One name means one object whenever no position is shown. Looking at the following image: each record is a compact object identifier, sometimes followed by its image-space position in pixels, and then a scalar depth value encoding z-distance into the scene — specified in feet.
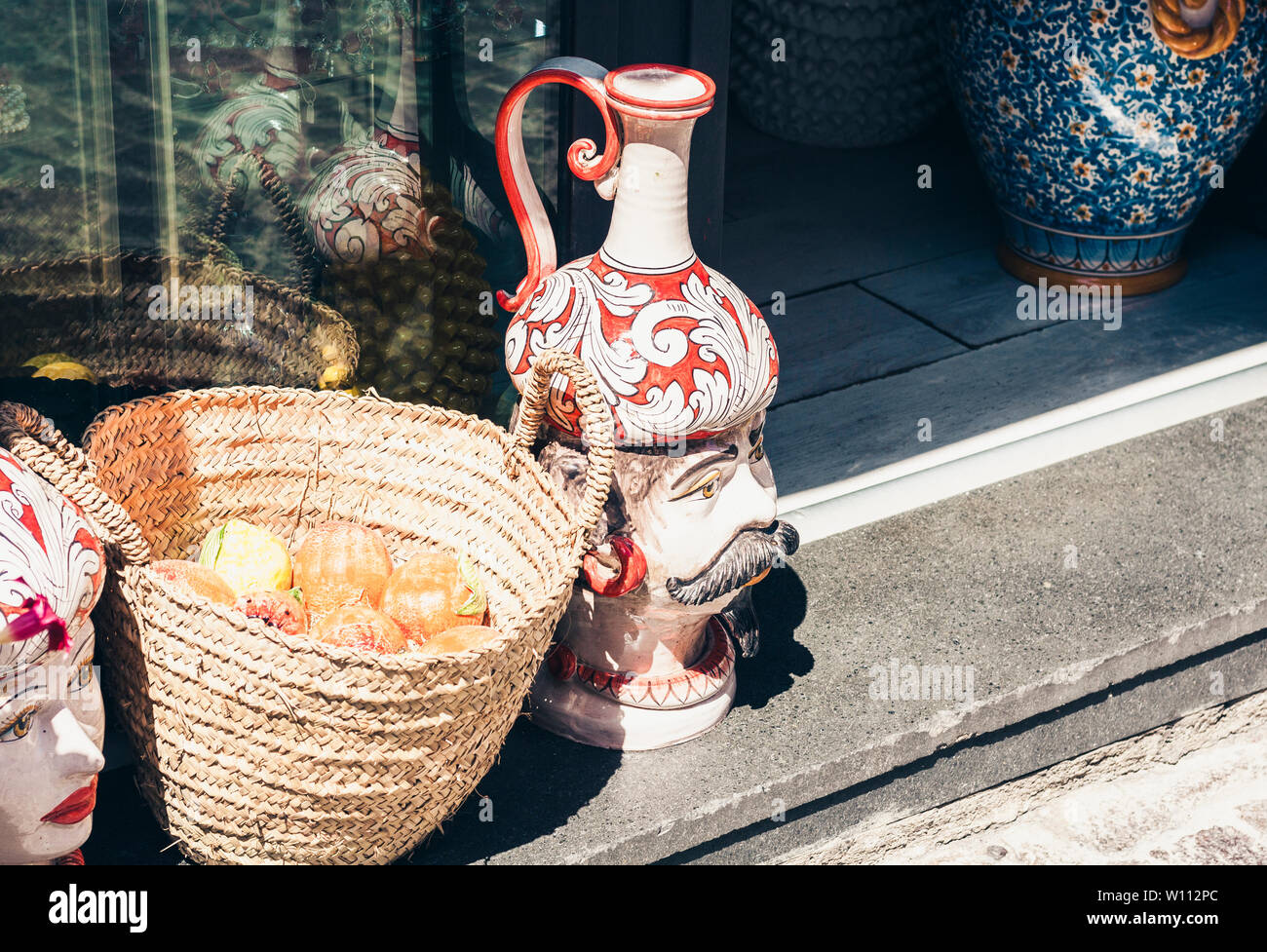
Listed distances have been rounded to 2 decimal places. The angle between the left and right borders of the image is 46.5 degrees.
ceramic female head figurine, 5.26
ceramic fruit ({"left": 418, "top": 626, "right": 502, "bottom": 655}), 6.37
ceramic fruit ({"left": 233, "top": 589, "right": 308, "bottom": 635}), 6.31
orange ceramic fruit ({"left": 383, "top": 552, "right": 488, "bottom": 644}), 6.64
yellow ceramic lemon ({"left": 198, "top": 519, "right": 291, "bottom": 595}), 6.70
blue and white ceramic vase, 10.96
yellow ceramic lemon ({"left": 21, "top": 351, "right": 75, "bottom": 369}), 6.94
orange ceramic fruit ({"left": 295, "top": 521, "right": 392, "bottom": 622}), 6.77
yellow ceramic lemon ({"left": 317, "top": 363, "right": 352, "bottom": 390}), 7.97
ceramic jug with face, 6.49
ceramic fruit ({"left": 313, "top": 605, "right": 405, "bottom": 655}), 6.26
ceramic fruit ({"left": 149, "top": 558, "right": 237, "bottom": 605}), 6.28
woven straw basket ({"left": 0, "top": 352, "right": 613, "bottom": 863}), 5.72
